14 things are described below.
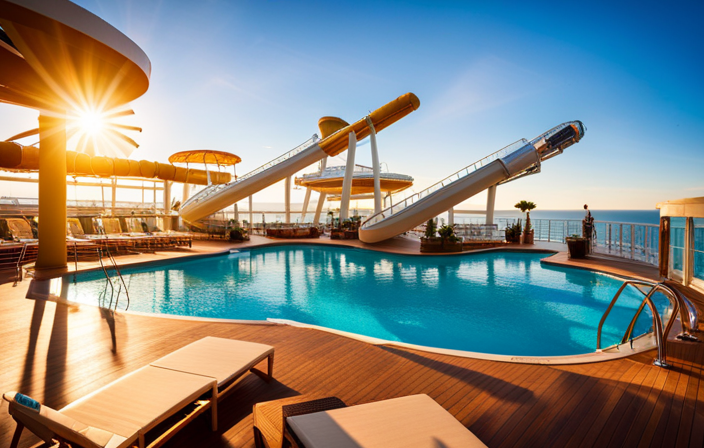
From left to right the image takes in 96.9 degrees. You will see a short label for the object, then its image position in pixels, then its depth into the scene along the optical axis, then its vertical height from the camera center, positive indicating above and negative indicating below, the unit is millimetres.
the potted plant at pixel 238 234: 14203 -674
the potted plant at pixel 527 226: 12812 -204
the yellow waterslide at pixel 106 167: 10047 +2153
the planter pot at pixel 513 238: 12812 -702
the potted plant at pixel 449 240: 11281 -706
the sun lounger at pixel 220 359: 1959 -954
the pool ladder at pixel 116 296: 4848 -1397
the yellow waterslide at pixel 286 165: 13664 +2474
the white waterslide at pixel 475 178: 11406 +1585
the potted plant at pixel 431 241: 11250 -744
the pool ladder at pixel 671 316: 2486 -752
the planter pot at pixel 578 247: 9109 -751
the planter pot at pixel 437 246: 11242 -919
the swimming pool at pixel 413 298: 4535 -1533
